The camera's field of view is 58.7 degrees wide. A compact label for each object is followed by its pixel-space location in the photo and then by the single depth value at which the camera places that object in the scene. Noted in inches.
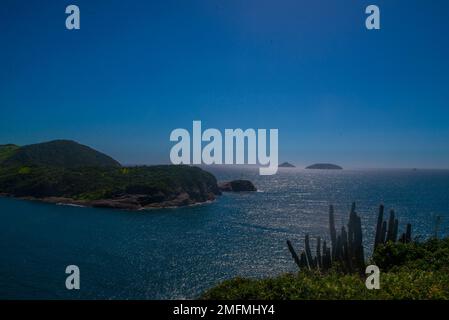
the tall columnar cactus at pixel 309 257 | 987.3
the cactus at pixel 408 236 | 1031.7
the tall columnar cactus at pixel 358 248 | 939.6
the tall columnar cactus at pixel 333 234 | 967.0
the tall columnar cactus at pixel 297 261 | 987.7
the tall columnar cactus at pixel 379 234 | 1004.2
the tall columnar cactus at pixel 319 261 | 997.0
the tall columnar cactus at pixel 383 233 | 1018.4
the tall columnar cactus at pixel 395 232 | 1024.2
